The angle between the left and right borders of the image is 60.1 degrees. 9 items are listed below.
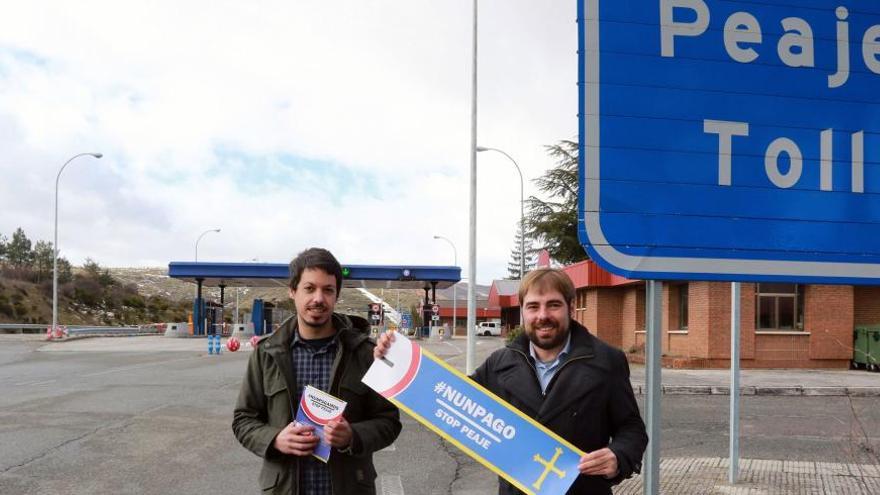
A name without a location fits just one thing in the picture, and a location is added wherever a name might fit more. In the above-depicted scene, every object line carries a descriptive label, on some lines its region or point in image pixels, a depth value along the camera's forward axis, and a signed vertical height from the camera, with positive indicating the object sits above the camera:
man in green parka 2.83 -0.52
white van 72.94 -7.11
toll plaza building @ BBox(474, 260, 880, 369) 21.70 -1.98
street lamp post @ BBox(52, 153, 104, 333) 38.47 -1.44
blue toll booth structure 46.62 -1.25
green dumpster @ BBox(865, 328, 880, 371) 21.11 -2.57
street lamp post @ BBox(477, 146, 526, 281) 24.39 +0.35
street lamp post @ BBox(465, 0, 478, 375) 18.98 +0.77
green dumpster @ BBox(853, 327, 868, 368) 21.61 -2.61
